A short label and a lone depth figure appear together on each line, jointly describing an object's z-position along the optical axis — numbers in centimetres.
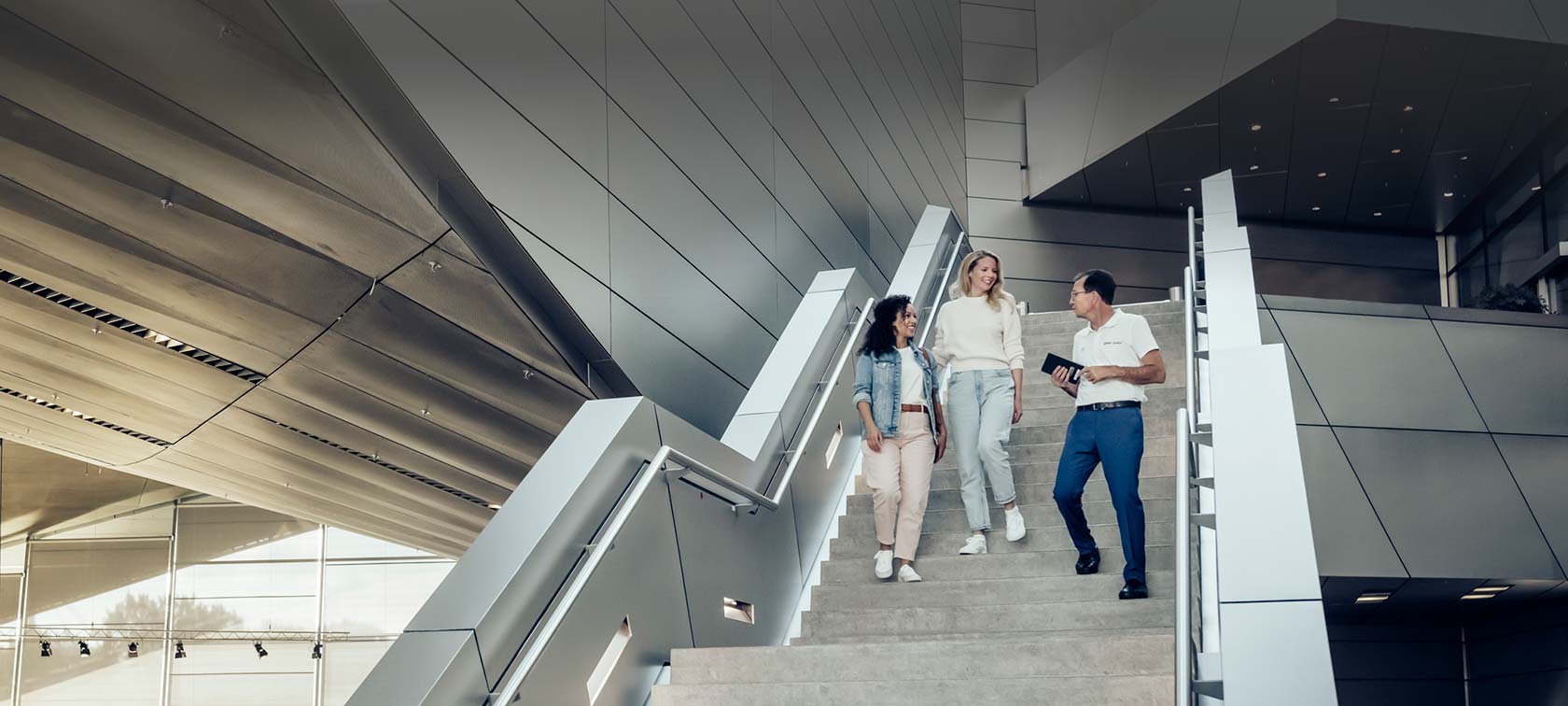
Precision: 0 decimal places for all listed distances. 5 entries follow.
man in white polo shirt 580
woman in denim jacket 664
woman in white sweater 681
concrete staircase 455
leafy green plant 1338
